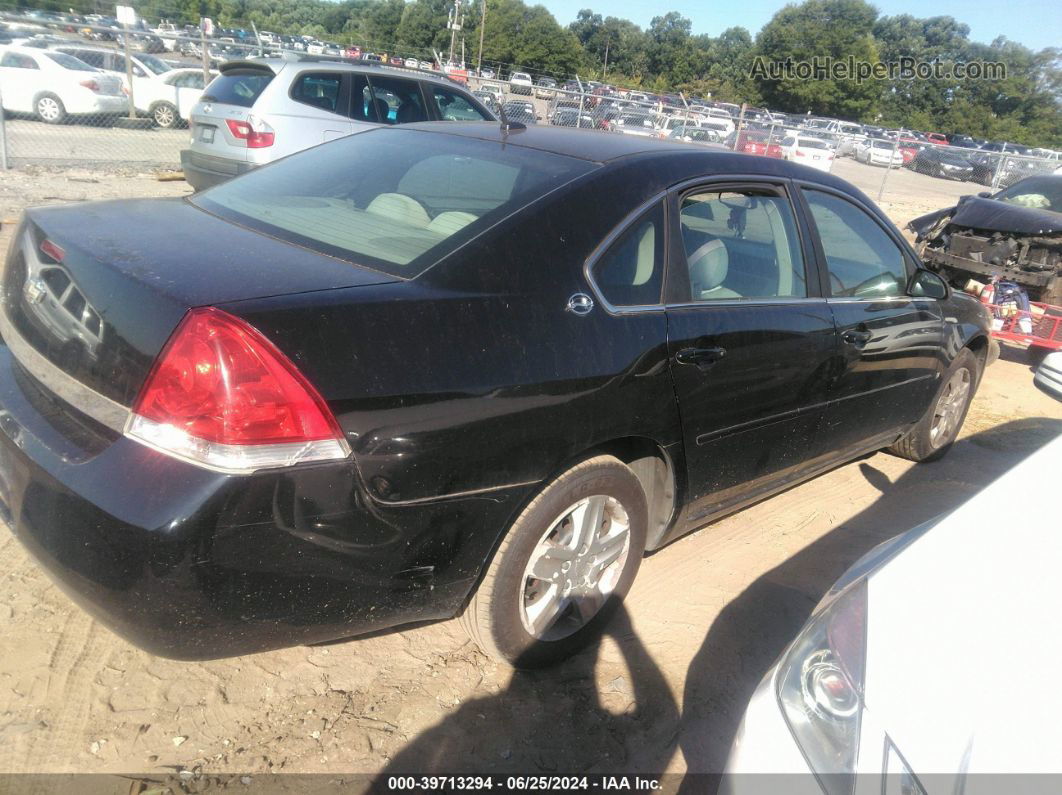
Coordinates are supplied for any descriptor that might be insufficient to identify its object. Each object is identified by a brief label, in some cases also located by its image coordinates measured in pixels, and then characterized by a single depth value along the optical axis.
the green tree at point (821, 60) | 67.69
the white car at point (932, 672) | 1.36
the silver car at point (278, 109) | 8.37
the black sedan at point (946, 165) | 34.50
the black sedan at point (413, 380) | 1.84
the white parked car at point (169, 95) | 17.23
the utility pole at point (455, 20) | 46.67
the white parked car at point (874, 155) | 33.59
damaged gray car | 8.16
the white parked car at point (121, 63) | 17.03
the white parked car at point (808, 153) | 25.77
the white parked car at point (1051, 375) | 3.29
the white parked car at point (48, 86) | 15.51
